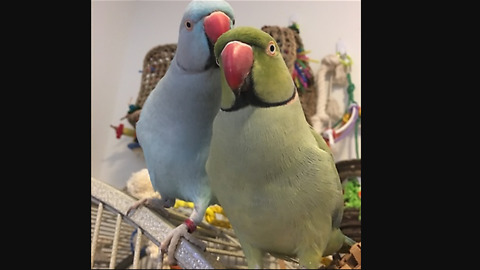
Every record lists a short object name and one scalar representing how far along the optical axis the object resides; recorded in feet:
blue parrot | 1.29
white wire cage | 1.44
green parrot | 1.01
